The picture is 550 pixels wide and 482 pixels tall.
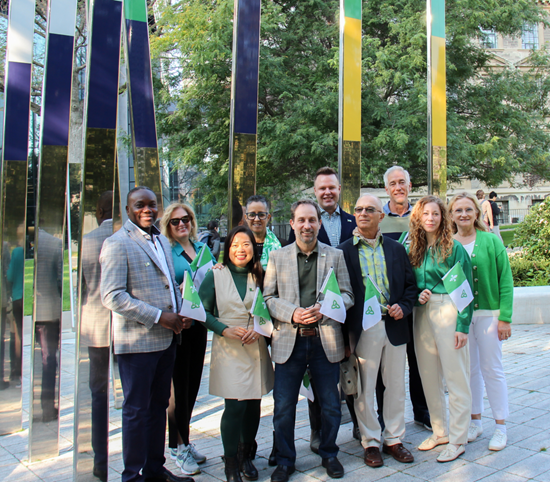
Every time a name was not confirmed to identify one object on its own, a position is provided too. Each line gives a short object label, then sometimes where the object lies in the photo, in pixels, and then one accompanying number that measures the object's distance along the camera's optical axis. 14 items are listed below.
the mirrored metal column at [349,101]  5.09
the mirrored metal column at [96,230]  3.51
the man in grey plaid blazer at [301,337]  3.54
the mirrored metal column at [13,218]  4.50
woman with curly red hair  3.83
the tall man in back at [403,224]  4.50
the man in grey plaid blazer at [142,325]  3.21
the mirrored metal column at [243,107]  4.63
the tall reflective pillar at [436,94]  5.62
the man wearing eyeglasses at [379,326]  3.79
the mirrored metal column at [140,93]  4.90
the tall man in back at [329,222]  4.08
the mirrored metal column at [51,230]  4.07
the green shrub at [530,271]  9.53
